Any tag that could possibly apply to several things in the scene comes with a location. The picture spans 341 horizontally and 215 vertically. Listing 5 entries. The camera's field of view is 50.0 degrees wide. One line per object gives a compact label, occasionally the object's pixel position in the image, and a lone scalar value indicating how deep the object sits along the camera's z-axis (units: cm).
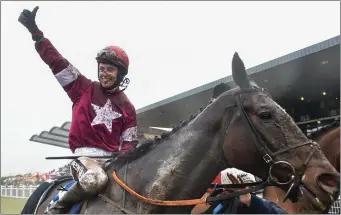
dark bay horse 281
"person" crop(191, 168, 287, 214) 415
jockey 320
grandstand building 1151
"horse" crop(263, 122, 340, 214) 547
